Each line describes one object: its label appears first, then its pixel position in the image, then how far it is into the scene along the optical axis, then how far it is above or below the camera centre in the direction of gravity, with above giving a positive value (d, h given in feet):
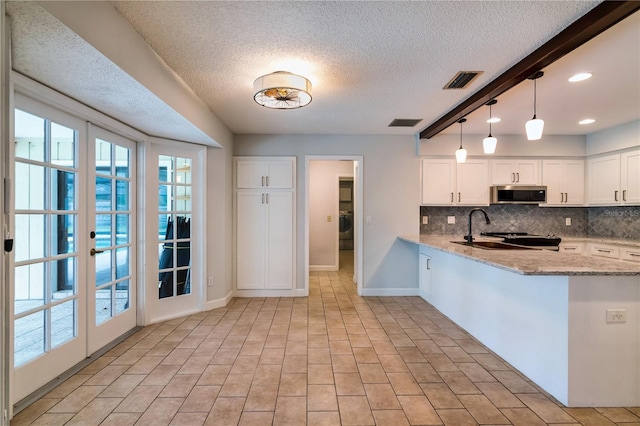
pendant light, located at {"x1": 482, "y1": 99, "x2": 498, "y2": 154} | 9.94 +2.36
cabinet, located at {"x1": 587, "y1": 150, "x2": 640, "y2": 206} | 12.81 +1.54
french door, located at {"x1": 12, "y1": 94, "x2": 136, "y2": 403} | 6.61 -0.80
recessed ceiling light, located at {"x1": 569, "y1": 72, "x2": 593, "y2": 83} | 8.30 +3.89
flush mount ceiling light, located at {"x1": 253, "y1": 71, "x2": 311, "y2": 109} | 7.63 +3.26
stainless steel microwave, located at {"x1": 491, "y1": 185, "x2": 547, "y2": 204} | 14.37 +0.90
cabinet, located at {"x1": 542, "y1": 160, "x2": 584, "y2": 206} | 14.88 +1.64
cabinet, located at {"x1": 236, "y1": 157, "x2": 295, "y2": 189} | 14.58 +1.95
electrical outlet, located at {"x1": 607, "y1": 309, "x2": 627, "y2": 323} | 6.38 -2.24
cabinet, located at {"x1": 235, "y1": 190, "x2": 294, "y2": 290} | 14.58 -1.32
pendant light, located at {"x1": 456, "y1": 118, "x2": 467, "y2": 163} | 11.60 +2.30
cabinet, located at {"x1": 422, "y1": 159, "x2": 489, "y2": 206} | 14.85 +1.53
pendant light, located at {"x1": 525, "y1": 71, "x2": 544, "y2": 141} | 7.86 +2.32
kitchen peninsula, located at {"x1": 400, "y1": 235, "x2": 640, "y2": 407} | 6.37 -2.58
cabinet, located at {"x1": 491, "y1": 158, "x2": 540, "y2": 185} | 14.89 +2.09
